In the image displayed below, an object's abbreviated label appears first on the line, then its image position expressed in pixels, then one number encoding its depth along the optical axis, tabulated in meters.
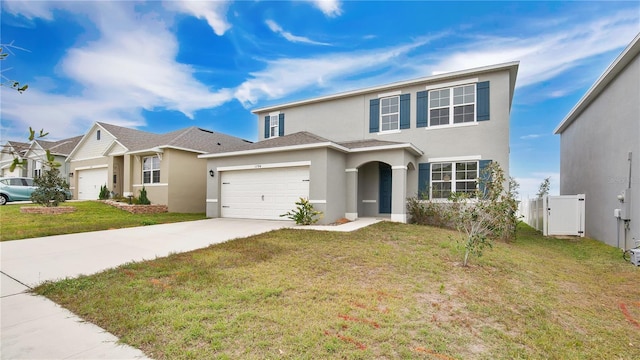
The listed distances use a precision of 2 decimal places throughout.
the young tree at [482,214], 5.80
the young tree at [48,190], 13.05
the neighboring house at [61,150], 22.36
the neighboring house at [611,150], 8.17
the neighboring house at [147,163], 15.98
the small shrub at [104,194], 17.89
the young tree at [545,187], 14.96
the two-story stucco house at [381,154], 11.43
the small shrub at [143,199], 15.77
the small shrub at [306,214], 10.77
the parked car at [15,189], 16.83
